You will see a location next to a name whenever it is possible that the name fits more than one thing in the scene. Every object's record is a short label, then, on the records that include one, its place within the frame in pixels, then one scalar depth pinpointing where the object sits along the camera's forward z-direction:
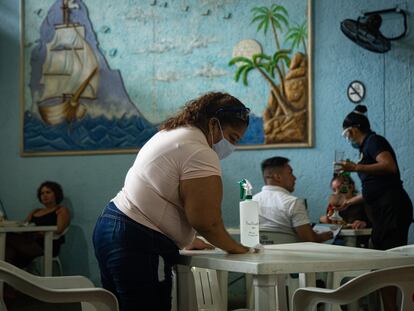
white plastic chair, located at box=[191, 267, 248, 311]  3.49
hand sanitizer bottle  2.74
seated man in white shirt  4.58
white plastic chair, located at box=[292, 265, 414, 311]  2.03
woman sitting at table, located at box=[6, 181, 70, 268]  6.34
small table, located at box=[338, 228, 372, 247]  4.96
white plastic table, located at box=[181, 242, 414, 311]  2.17
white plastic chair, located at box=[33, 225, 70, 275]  6.57
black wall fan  5.72
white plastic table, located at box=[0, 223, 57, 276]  5.72
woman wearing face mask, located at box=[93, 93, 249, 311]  2.37
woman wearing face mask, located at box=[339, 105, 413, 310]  4.76
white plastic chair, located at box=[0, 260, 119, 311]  2.21
